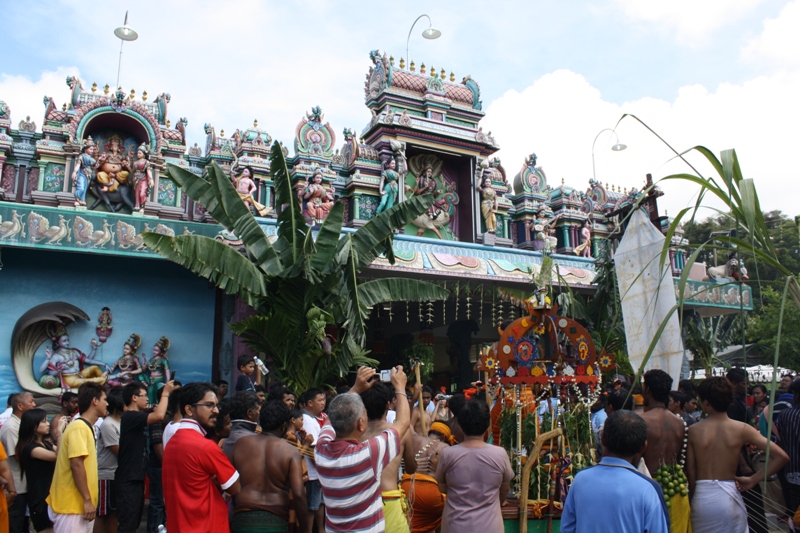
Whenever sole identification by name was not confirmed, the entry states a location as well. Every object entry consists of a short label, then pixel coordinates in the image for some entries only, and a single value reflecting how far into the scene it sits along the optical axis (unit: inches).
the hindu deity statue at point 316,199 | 606.9
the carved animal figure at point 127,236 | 494.3
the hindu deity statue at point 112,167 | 552.7
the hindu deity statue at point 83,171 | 530.6
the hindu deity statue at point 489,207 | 685.9
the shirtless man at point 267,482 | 166.2
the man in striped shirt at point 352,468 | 140.6
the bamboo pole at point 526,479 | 213.5
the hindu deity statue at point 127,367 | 511.5
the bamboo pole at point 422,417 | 220.4
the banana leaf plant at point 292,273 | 372.8
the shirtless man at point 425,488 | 190.1
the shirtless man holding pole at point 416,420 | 212.0
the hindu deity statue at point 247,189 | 581.0
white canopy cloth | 258.7
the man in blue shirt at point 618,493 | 120.1
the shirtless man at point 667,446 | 175.2
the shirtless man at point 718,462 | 169.9
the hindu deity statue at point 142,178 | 553.0
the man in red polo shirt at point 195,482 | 159.9
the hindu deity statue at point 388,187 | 637.3
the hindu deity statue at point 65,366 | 497.0
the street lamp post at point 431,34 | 639.8
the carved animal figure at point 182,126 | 592.7
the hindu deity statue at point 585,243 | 751.1
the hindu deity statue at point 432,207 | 671.8
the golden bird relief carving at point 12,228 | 462.0
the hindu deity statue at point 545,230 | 695.7
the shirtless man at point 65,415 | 255.1
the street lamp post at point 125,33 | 539.3
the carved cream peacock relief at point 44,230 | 469.1
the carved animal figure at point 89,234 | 480.7
